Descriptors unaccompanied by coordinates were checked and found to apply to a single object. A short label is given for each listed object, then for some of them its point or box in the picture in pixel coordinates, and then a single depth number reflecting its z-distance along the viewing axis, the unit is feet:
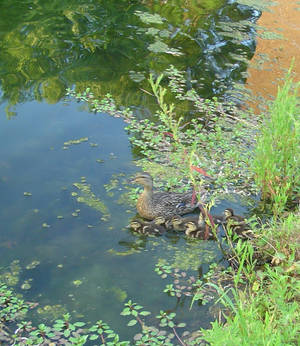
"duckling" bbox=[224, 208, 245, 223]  18.01
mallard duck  18.65
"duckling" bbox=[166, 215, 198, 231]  17.98
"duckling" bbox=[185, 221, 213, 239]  17.60
